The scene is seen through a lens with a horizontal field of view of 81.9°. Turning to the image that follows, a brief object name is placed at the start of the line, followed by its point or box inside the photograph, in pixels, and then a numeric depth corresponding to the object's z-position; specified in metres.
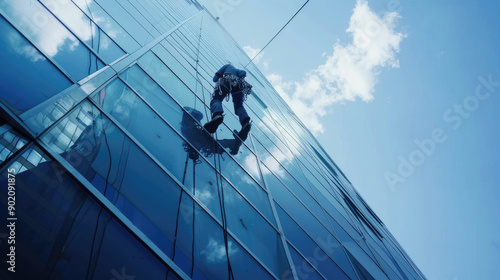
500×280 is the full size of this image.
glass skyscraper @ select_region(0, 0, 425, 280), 1.75
